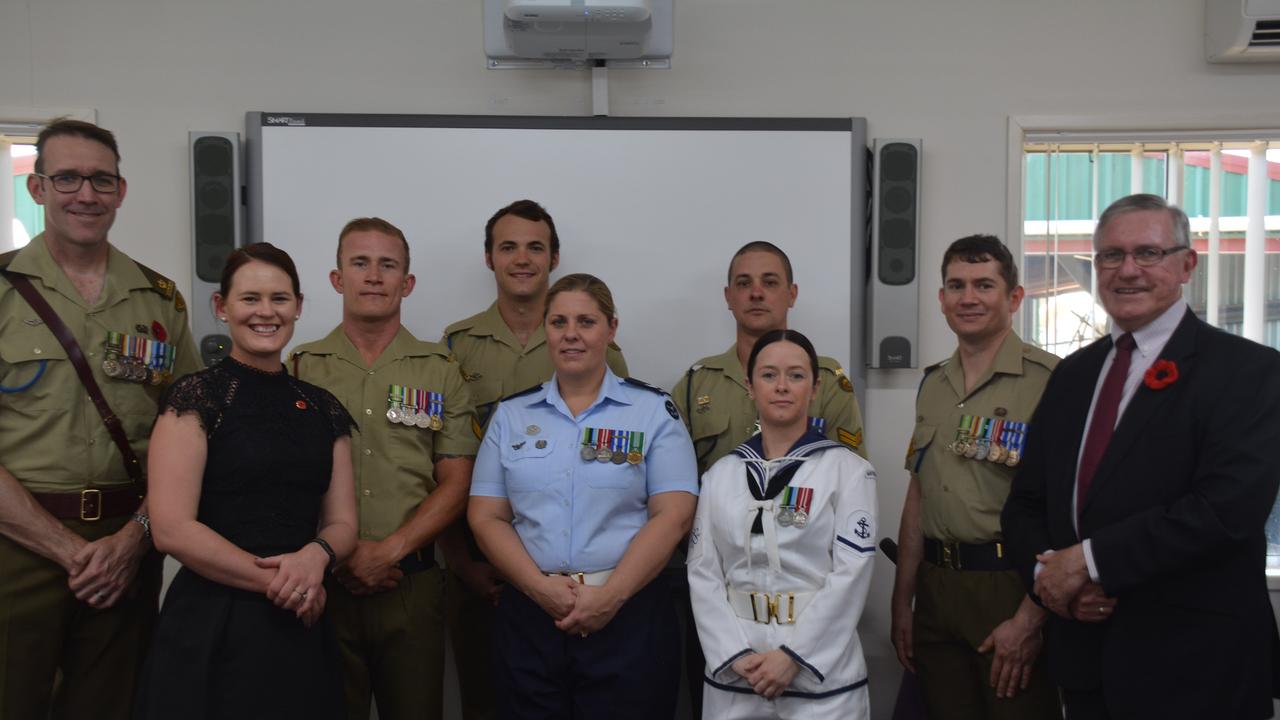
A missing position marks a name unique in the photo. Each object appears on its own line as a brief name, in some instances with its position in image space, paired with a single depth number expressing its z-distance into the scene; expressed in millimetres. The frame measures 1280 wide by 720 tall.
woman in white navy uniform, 2051
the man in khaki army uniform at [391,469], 2404
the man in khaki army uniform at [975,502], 2334
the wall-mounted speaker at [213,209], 3188
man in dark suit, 1838
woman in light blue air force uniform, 2152
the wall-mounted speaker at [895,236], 3324
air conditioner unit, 3236
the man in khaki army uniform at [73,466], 2160
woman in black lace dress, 1789
